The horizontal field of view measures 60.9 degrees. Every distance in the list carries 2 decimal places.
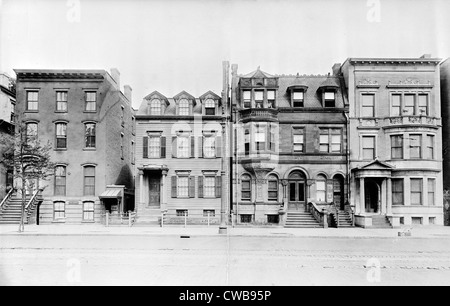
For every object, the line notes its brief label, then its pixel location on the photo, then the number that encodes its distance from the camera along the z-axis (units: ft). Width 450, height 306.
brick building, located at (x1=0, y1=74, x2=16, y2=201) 88.84
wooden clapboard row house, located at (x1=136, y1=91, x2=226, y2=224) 101.55
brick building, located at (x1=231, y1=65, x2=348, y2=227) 98.43
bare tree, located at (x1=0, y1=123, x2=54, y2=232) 76.84
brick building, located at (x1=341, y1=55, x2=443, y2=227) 93.30
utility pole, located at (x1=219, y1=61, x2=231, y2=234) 97.86
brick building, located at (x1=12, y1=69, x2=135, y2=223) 90.38
